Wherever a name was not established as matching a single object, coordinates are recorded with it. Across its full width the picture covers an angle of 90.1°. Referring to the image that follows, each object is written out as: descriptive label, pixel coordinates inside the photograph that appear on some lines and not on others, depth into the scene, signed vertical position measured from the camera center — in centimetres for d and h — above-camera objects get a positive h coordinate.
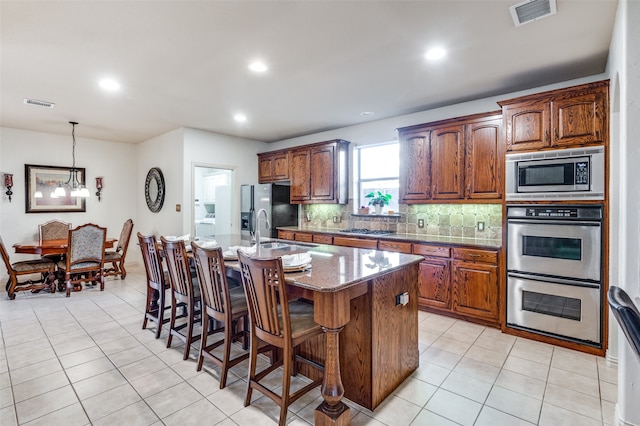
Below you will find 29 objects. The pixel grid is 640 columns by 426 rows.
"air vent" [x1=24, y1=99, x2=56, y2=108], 399 +139
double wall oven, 279 -56
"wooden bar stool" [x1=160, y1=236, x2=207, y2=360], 267 -66
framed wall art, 559 +40
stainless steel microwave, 280 +34
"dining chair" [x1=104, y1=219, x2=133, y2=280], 550 -76
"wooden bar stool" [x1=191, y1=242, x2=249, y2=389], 225 -69
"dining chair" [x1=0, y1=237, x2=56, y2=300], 448 -89
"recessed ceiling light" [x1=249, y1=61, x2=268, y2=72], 299 +138
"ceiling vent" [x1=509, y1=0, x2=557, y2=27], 209 +136
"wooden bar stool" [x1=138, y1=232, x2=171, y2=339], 309 -67
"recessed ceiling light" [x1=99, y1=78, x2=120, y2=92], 337 +138
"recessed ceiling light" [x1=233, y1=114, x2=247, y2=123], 471 +142
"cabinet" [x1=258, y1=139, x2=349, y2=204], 519 +69
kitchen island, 183 -75
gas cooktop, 470 -32
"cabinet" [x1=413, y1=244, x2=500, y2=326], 339 -80
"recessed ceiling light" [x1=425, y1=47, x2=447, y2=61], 273 +138
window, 492 +64
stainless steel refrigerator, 571 +9
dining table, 471 -55
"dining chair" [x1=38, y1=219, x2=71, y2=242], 558 -33
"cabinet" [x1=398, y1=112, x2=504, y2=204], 362 +62
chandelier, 594 +61
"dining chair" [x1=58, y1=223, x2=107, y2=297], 475 -68
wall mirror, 591 +42
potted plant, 493 +15
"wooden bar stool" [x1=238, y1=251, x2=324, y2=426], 183 -69
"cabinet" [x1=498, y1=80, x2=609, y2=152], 279 +87
